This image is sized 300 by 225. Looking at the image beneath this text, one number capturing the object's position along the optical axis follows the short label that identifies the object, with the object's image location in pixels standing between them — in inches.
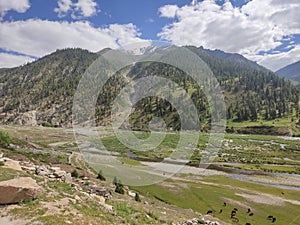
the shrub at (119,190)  1390.3
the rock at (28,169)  1144.5
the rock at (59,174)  1203.7
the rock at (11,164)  1104.0
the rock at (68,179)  1184.8
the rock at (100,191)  1165.7
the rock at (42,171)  1147.9
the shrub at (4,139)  2330.2
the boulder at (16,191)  735.7
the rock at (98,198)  980.3
